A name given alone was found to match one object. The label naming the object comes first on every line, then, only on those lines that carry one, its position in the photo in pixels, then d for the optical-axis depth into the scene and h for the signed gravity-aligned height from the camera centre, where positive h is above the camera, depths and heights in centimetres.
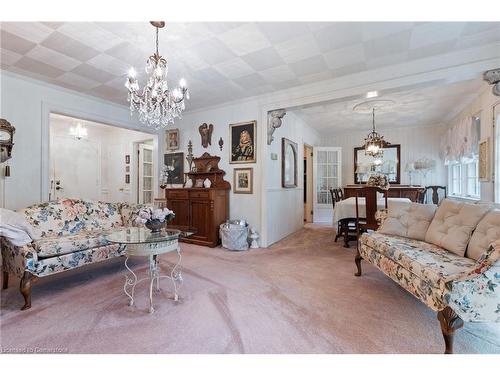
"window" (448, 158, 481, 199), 475 +13
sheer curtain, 339 +46
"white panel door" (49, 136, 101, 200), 576 +42
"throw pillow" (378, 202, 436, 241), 271 -39
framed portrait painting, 438 +78
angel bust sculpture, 487 +102
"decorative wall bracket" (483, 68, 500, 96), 269 +118
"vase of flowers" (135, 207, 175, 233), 240 -31
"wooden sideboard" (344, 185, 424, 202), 613 -14
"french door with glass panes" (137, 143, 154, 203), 628 +26
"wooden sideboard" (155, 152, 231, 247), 431 -34
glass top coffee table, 217 -51
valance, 440 +88
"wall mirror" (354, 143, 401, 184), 693 +61
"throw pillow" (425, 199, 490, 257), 215 -36
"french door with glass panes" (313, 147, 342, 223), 702 +36
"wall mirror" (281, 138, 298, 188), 498 +47
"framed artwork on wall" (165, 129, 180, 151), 529 +98
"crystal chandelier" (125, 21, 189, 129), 233 +93
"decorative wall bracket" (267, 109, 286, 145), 420 +109
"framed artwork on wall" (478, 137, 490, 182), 366 +38
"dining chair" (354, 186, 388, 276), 347 -24
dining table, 430 -43
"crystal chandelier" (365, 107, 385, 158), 570 +94
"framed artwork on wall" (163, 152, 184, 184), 525 +41
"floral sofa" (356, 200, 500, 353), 148 -58
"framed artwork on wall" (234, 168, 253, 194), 444 +9
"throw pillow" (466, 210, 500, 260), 190 -38
